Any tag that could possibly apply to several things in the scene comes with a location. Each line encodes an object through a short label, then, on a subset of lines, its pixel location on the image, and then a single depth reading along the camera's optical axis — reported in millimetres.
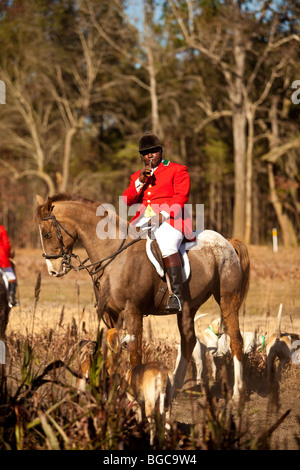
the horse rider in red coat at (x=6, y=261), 18547
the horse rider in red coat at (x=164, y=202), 12242
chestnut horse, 12016
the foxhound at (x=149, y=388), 9281
